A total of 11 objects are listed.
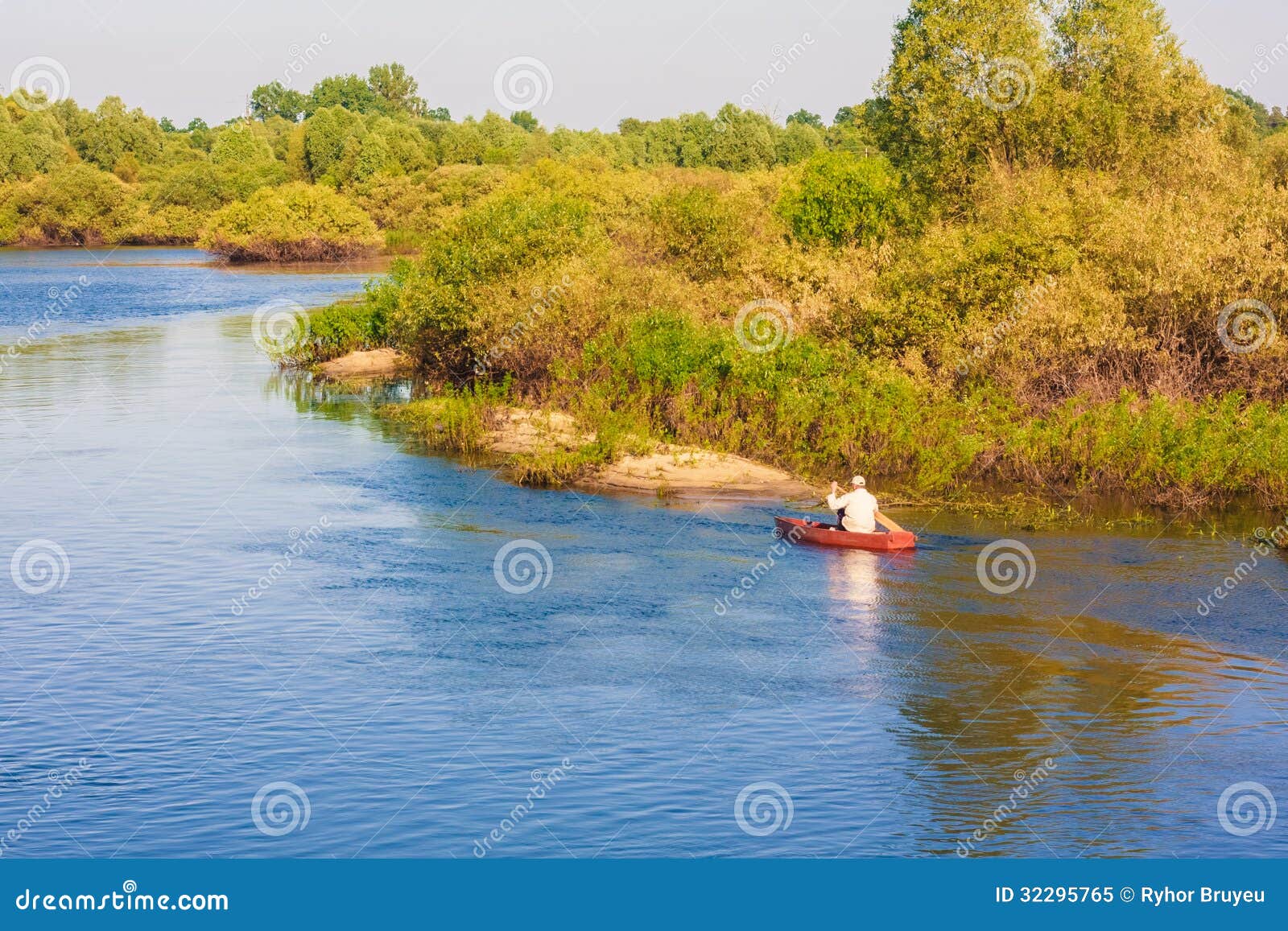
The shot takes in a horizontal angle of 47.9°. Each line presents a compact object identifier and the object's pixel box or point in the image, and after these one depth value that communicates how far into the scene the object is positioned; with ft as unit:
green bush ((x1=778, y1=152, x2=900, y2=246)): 179.73
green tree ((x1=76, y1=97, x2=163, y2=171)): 525.34
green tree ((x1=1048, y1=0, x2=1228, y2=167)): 165.89
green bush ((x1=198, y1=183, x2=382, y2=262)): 426.92
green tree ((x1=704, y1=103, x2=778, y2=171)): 416.46
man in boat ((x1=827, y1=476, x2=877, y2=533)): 100.78
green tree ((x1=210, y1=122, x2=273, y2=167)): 516.73
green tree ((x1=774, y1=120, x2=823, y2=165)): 423.64
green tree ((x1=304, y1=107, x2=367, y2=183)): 506.07
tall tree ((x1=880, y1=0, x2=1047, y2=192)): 167.73
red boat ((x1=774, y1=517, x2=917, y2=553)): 99.55
